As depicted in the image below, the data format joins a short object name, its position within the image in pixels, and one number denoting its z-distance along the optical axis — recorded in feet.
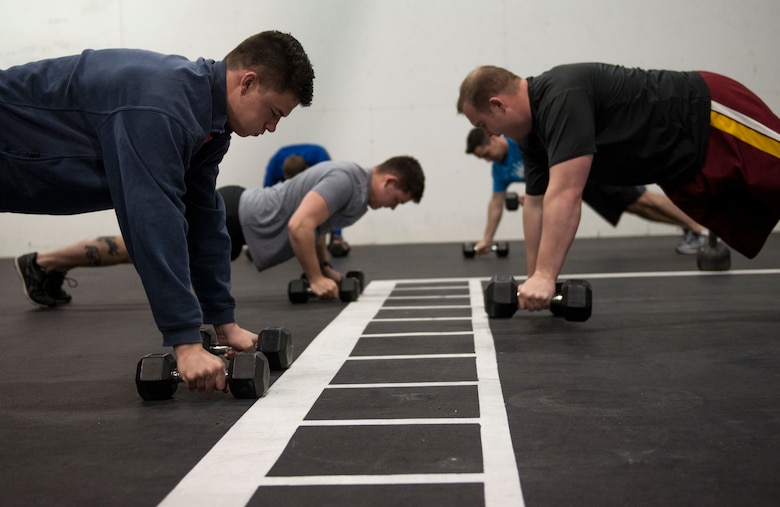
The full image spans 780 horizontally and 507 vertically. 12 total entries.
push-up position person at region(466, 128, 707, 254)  16.10
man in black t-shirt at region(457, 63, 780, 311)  8.92
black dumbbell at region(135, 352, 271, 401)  6.10
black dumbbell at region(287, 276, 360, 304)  12.15
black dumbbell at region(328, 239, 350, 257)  22.11
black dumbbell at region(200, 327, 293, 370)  7.18
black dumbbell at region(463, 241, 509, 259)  19.61
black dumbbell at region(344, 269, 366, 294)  13.14
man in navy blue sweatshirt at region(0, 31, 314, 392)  5.70
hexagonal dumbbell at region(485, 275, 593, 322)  9.21
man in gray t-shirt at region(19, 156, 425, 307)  12.18
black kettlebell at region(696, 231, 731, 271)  14.08
